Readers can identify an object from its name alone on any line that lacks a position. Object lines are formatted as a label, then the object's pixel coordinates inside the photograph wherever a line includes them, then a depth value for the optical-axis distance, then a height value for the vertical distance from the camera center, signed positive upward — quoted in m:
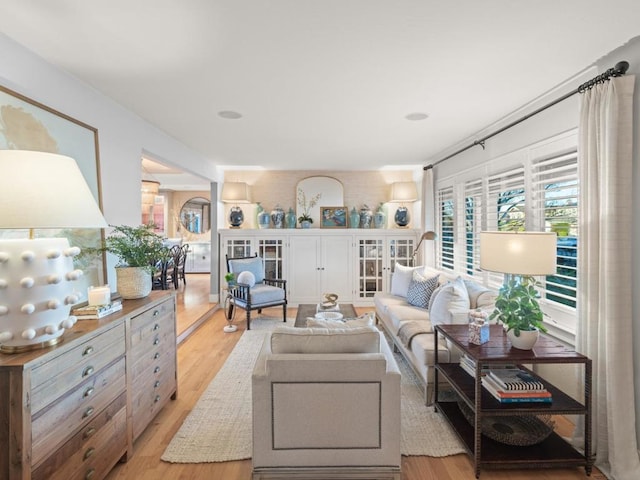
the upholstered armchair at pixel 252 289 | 4.61 -0.74
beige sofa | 2.63 -0.83
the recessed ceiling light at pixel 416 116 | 3.13 +1.19
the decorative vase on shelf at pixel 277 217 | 5.93 +0.39
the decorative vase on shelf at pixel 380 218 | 6.00 +0.36
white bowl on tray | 3.27 -0.79
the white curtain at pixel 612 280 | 1.89 -0.27
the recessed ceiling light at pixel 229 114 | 3.09 +1.21
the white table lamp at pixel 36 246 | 1.35 -0.02
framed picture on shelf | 6.03 +0.37
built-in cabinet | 5.70 -0.30
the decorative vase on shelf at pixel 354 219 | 5.95 +0.34
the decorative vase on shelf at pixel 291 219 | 5.92 +0.35
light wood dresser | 1.30 -0.80
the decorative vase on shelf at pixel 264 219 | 5.88 +0.35
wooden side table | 1.90 -1.03
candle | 2.01 -0.35
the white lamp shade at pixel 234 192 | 5.69 +0.82
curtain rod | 1.92 +0.99
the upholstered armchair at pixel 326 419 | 1.81 -1.01
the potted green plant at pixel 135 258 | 2.37 -0.14
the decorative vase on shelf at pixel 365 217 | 5.94 +0.37
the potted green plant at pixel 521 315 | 2.07 -0.52
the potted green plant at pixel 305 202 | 6.06 +0.67
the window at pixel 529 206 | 2.46 +0.29
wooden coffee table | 3.49 -0.89
